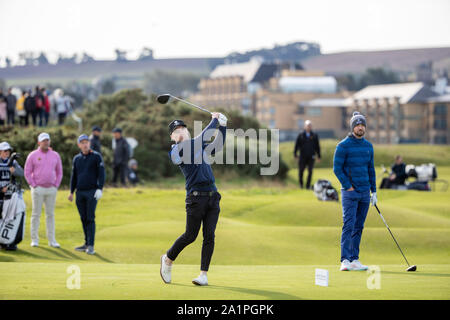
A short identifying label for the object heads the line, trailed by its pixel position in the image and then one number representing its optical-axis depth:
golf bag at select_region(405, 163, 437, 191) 33.51
